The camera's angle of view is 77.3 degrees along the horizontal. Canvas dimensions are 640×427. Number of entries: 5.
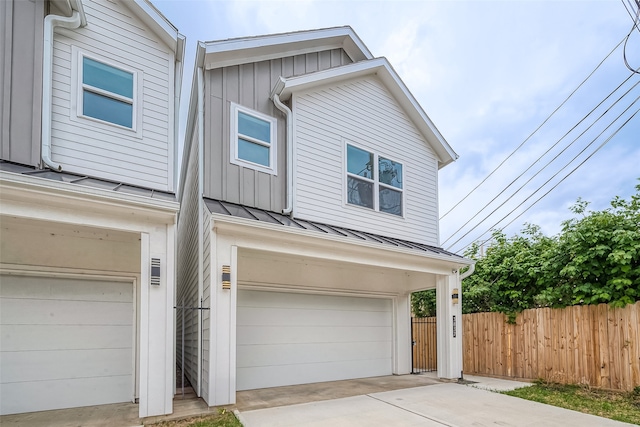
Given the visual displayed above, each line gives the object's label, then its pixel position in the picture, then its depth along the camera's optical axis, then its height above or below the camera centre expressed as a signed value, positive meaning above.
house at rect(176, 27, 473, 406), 6.26 +0.78
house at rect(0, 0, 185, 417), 5.02 +0.63
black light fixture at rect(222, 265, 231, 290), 5.63 -0.25
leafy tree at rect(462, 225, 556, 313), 8.84 -0.37
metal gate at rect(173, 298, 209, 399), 7.55 -1.45
